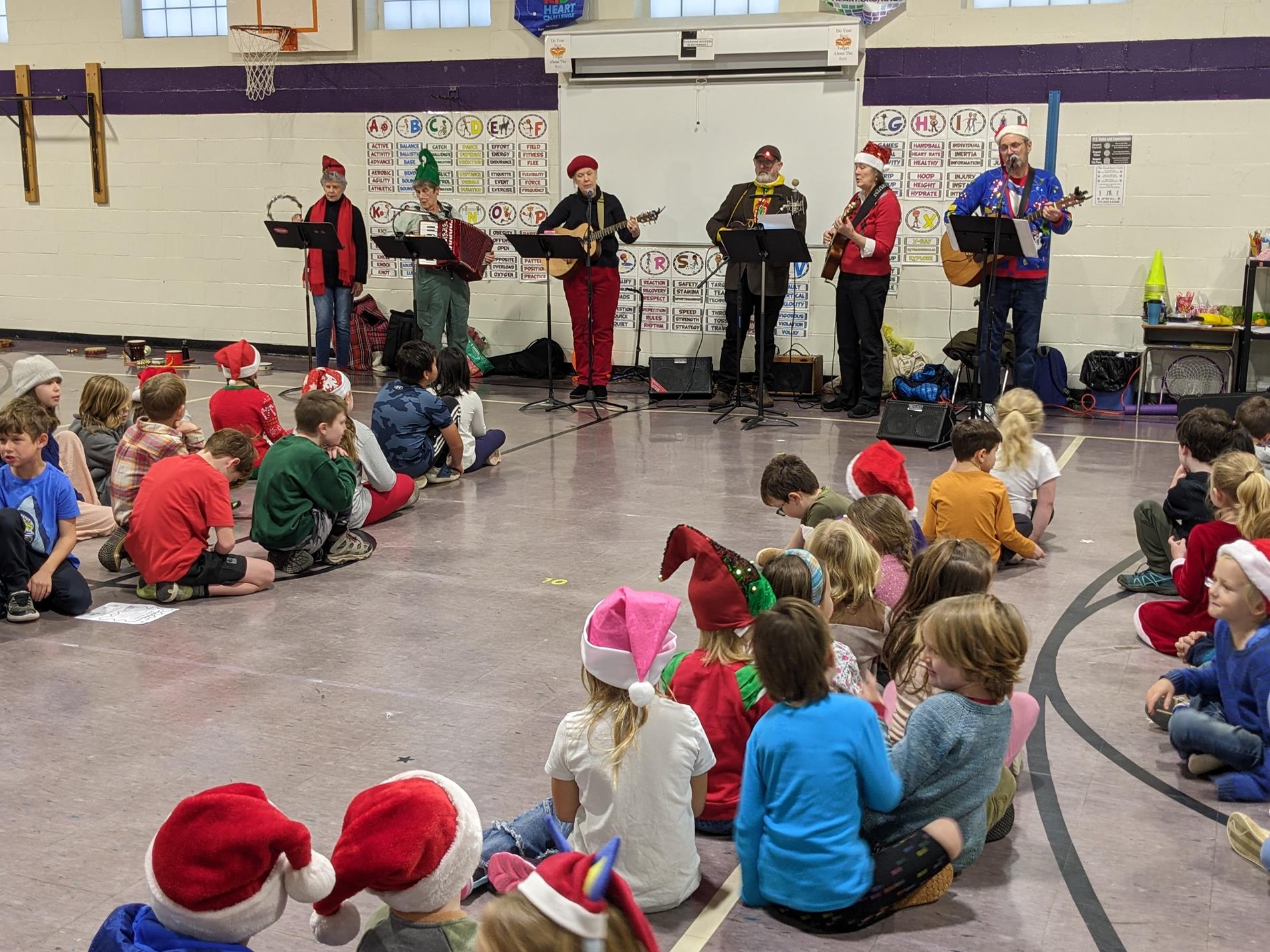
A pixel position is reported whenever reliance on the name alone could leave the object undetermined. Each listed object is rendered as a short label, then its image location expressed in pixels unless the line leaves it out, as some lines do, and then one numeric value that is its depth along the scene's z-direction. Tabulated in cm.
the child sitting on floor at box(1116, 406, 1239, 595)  502
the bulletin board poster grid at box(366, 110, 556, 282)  1190
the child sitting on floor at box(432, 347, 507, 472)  761
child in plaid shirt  580
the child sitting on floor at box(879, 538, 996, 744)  346
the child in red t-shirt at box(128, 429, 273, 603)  537
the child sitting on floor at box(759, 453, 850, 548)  480
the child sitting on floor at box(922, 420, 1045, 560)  548
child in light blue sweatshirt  287
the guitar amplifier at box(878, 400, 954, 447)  858
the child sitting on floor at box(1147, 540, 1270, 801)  353
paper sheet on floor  529
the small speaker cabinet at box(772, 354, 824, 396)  1064
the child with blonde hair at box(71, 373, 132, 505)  653
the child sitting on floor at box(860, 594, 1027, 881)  296
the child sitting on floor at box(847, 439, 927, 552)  505
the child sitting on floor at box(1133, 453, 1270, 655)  423
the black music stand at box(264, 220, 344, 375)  1047
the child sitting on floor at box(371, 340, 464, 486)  733
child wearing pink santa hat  287
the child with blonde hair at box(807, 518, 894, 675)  398
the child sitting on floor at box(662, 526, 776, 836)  325
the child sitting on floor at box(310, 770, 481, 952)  210
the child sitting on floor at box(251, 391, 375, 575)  580
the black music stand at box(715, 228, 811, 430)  867
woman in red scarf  1145
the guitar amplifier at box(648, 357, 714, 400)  1068
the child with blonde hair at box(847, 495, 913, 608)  437
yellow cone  973
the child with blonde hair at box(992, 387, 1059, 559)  600
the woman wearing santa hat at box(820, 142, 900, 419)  962
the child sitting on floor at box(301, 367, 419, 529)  647
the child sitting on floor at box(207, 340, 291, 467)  718
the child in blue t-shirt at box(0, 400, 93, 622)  505
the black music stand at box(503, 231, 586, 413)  939
